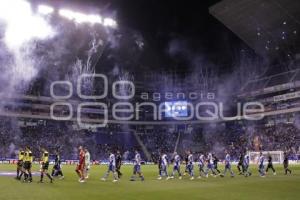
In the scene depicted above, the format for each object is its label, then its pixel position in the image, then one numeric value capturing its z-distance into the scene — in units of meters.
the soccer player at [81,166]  28.81
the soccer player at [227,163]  35.72
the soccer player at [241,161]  37.34
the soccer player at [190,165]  33.86
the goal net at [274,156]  66.06
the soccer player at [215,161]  37.42
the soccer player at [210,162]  36.00
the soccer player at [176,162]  34.12
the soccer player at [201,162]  36.55
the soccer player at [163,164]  33.47
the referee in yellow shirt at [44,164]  27.19
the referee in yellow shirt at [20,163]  28.58
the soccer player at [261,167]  36.19
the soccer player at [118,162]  32.33
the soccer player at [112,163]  30.42
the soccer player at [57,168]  31.58
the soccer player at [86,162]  30.92
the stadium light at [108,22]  61.25
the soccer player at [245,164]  36.81
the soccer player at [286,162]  38.84
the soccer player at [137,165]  30.62
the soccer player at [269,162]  38.31
